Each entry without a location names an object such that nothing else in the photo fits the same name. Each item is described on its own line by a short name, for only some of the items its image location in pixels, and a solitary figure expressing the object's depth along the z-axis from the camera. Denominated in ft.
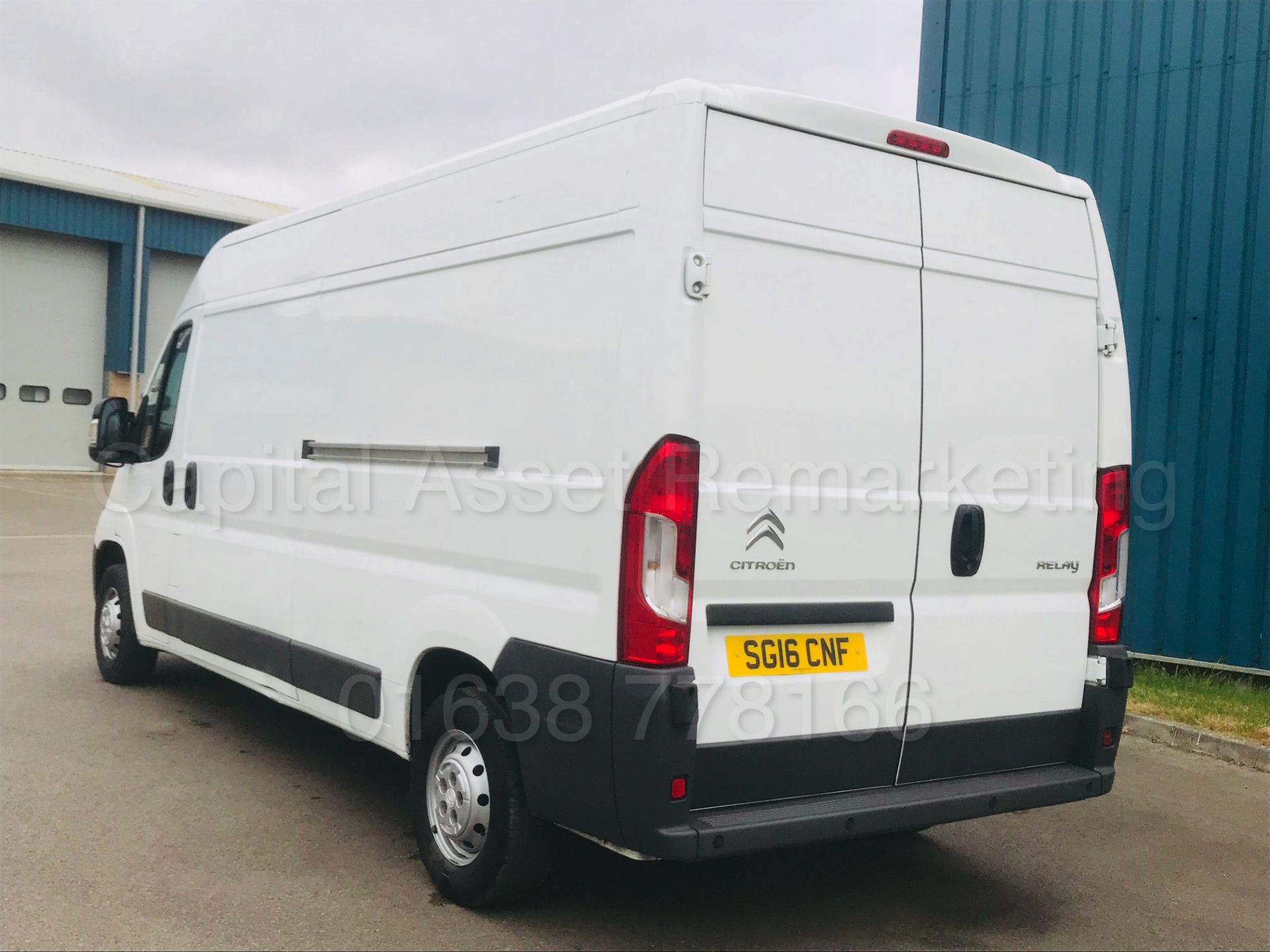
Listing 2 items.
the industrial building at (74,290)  83.25
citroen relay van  11.32
